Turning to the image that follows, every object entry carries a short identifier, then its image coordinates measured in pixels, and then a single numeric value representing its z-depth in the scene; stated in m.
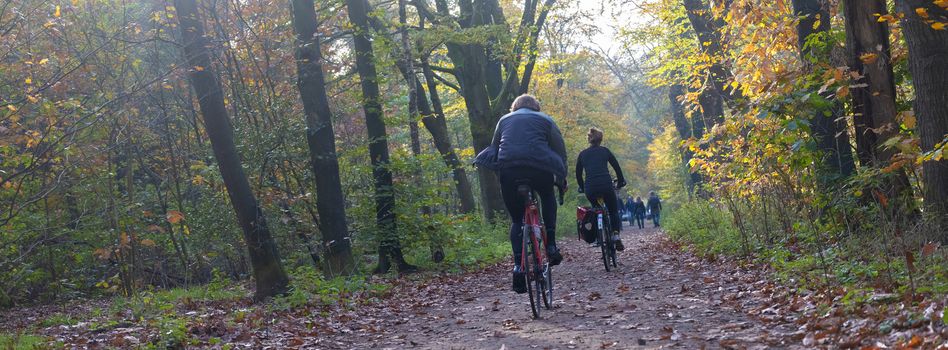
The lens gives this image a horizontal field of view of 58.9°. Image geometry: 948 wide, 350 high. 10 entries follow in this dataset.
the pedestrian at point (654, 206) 35.94
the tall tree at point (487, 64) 20.84
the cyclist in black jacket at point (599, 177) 11.69
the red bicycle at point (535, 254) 7.57
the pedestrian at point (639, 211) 37.09
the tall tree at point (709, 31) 15.26
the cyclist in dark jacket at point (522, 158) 7.59
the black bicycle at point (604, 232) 11.57
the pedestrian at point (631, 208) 39.73
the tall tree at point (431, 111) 17.42
